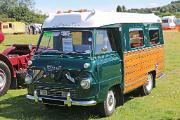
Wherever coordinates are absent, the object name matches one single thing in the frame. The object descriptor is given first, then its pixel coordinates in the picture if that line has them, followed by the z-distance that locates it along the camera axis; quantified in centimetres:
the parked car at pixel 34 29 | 3957
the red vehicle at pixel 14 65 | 858
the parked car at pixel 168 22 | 4672
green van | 647
